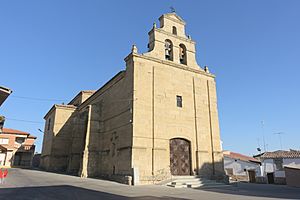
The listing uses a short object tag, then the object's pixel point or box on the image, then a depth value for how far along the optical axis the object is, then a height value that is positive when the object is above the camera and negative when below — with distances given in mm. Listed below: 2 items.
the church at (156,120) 16641 +3261
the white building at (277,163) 26906 -112
